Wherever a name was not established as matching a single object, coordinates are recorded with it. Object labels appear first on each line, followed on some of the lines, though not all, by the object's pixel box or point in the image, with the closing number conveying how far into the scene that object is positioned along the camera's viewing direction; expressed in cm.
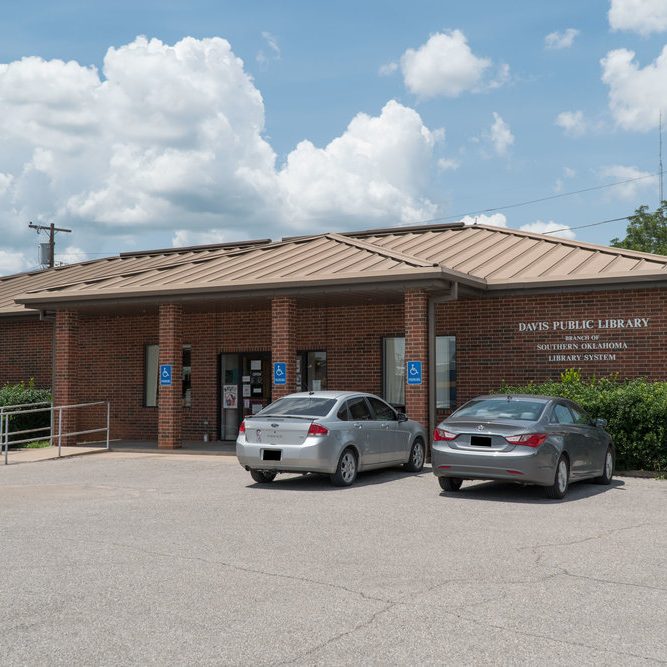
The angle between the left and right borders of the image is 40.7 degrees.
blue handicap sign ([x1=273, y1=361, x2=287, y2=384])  1852
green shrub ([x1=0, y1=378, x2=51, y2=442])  2208
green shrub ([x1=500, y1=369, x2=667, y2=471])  1515
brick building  1770
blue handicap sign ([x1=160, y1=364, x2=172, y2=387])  1980
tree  5866
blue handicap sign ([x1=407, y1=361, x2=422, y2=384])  1699
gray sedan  1182
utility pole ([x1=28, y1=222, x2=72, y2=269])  5751
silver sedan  1299
